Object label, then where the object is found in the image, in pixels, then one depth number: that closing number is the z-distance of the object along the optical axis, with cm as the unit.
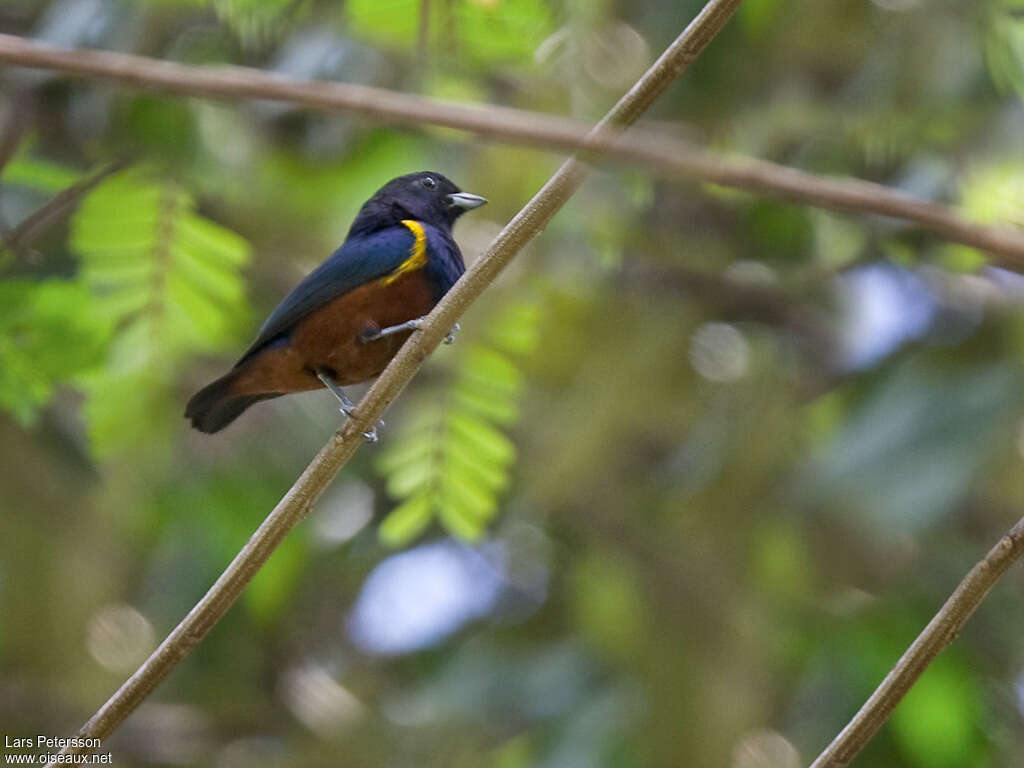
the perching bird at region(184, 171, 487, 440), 654
